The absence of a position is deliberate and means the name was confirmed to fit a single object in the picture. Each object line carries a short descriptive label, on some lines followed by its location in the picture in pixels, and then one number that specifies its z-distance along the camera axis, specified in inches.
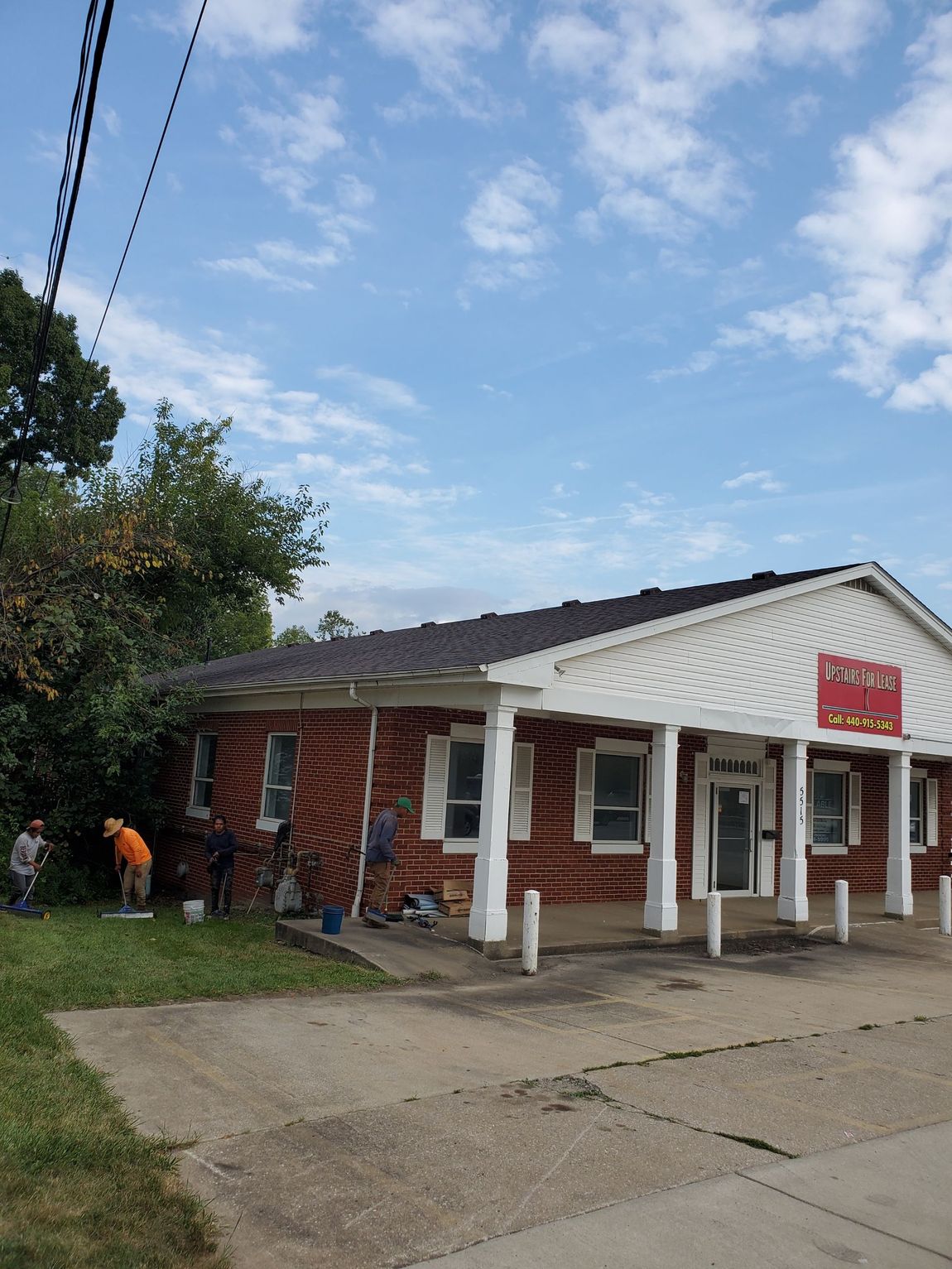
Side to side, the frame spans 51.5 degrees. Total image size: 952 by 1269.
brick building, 506.9
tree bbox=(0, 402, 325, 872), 608.4
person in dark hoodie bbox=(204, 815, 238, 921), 574.2
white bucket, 535.2
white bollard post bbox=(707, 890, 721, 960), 509.4
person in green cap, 494.3
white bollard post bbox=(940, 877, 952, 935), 635.2
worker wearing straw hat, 588.7
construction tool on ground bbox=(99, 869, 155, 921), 552.4
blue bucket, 458.0
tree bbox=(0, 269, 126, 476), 1353.3
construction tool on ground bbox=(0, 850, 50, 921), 519.5
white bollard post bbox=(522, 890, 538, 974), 429.4
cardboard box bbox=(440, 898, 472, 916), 529.3
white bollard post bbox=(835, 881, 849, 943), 579.2
